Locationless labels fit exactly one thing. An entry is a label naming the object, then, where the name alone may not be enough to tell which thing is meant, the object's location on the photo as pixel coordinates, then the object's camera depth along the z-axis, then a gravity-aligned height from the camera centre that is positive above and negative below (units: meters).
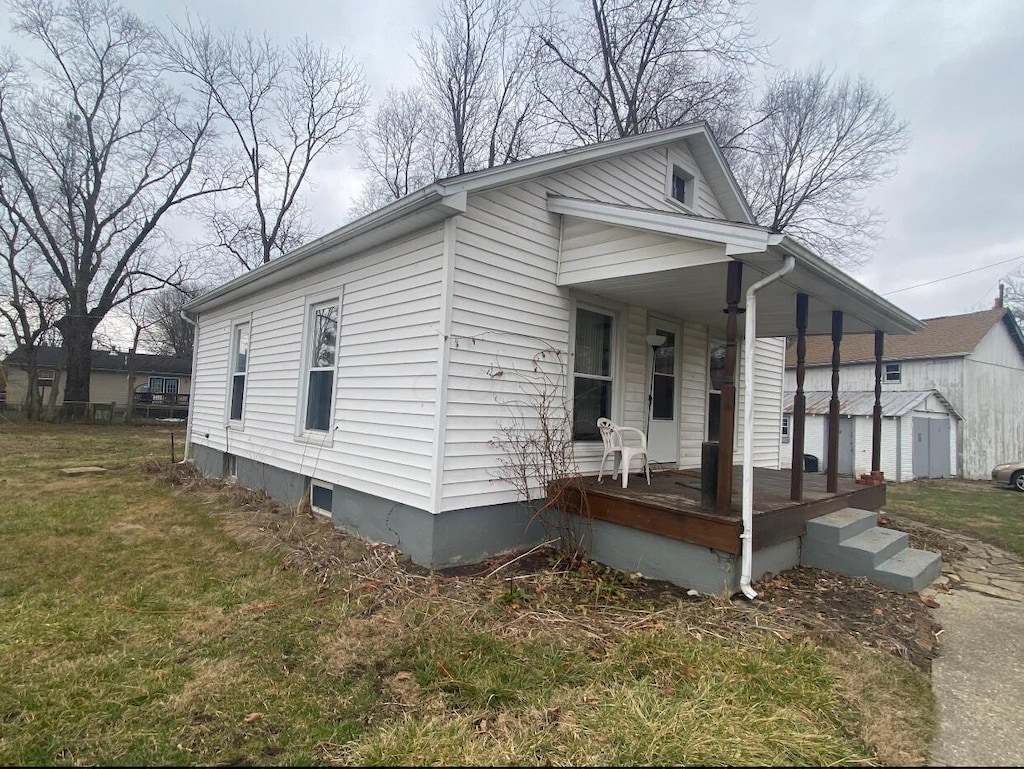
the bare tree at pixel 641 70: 13.67 +9.57
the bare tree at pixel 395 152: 20.52 +10.07
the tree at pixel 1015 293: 28.83 +7.72
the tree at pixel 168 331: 35.91 +4.40
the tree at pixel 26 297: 21.67 +3.69
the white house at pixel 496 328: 4.61 +0.87
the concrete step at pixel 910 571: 4.49 -1.28
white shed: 15.66 -0.31
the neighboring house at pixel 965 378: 17.39 +1.79
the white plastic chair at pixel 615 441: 5.41 -0.31
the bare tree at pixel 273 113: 21.53 +12.36
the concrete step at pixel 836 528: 4.96 -1.01
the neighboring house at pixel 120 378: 30.42 +0.60
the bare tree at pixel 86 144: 20.47 +9.94
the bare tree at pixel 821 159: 16.44 +8.59
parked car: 13.95 -1.18
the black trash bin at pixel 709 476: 4.42 -0.51
